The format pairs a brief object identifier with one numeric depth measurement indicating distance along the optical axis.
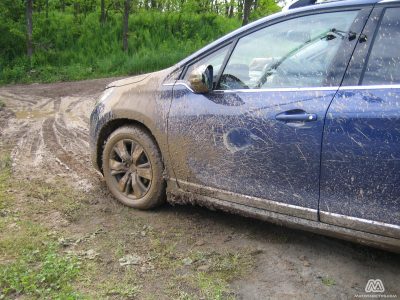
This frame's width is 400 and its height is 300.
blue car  2.76
